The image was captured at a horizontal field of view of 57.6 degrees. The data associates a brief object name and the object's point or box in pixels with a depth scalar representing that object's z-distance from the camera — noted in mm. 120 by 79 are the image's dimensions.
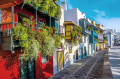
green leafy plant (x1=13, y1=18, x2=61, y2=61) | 5902
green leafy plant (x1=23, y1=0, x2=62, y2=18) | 8052
